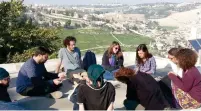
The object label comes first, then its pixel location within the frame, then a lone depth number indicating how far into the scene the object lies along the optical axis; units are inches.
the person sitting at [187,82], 100.6
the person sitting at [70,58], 150.2
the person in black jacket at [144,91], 98.4
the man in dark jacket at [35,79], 122.8
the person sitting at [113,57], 164.9
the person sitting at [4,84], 102.5
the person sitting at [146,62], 146.4
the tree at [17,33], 296.8
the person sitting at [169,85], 107.5
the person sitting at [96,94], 86.2
